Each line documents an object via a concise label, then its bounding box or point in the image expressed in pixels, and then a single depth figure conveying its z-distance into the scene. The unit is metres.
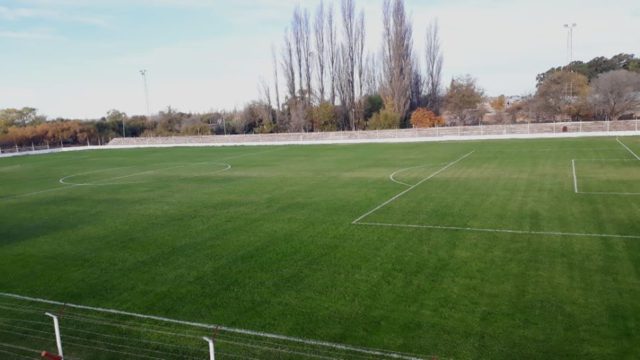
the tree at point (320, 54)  62.44
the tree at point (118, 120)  70.88
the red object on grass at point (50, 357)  5.33
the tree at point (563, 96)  55.06
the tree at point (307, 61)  62.88
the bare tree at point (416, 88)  62.66
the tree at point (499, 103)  80.46
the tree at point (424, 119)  56.19
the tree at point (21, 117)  81.76
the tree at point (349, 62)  60.91
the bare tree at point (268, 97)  65.25
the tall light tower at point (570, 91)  55.66
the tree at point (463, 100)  61.06
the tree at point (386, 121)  54.56
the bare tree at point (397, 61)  57.81
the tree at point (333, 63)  61.75
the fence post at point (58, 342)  6.22
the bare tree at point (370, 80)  63.36
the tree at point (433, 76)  65.19
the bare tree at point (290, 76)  63.63
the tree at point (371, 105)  62.88
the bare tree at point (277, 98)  64.62
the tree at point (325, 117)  59.50
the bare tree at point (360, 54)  61.38
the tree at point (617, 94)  51.47
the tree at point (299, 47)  63.33
